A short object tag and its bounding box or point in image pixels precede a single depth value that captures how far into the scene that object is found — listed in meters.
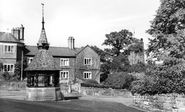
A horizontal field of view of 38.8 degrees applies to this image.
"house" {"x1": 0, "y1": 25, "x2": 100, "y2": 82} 52.44
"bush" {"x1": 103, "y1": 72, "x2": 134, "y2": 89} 42.66
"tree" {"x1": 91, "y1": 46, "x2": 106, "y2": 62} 72.62
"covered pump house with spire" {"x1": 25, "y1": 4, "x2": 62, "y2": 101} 25.41
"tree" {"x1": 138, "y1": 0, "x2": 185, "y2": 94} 17.56
